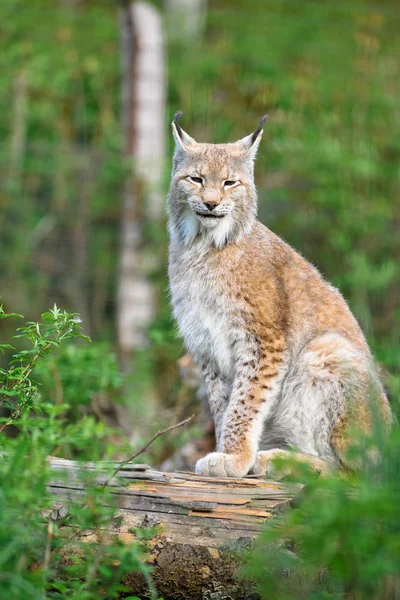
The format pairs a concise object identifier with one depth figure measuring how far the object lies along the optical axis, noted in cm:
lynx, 1041
